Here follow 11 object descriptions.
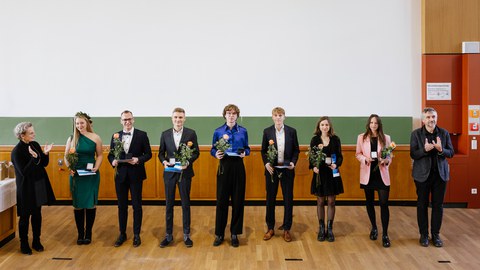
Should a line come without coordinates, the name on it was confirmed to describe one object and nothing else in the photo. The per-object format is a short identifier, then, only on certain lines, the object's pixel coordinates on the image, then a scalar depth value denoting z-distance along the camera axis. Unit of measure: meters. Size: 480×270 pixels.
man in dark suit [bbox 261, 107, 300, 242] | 5.66
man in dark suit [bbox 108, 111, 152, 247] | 5.47
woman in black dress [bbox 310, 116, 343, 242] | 5.55
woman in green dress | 5.45
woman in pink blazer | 5.48
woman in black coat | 5.11
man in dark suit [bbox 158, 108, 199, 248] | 5.46
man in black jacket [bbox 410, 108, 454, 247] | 5.37
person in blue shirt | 5.46
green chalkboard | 8.12
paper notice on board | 7.58
